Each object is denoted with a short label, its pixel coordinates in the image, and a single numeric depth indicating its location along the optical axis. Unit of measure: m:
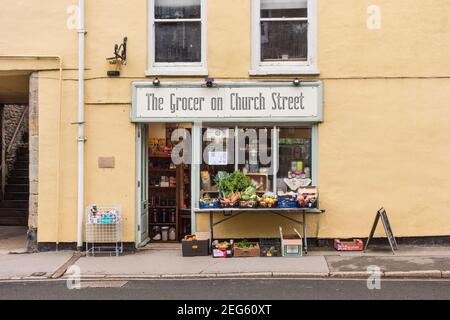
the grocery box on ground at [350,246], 11.69
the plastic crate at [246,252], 11.30
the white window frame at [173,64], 12.09
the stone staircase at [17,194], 15.97
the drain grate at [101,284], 9.38
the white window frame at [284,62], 12.01
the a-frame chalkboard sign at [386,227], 11.34
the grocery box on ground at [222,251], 11.29
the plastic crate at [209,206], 11.48
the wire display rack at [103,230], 11.76
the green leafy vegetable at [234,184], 11.47
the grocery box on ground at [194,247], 11.46
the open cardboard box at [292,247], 11.24
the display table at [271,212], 11.42
